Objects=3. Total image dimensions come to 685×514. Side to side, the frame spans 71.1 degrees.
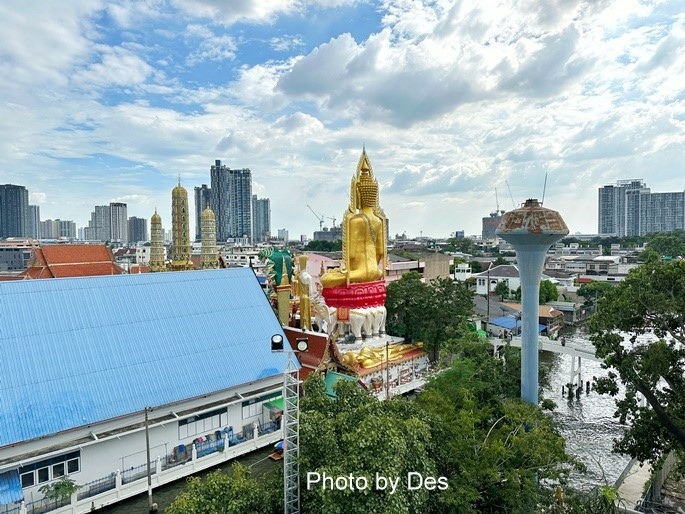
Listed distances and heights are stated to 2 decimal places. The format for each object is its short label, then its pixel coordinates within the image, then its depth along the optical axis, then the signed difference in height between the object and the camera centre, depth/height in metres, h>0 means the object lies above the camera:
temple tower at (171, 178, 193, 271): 61.41 +2.88
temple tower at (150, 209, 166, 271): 60.49 +0.55
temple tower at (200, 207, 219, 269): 60.19 +0.62
